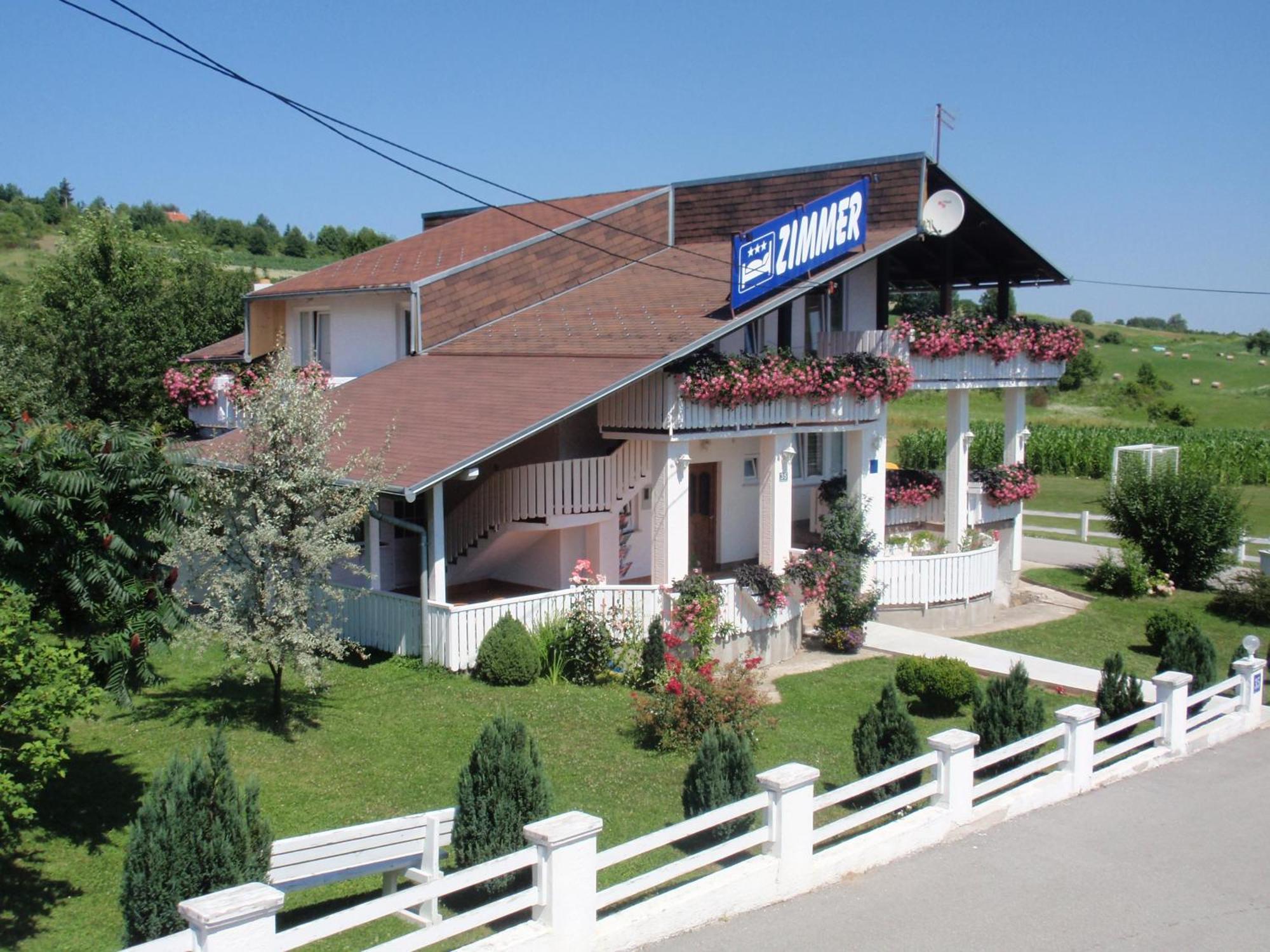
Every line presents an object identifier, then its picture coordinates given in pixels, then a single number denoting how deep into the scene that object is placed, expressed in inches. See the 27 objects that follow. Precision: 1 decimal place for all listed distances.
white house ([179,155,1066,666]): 701.3
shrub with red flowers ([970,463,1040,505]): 1007.0
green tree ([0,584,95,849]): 319.9
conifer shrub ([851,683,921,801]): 470.9
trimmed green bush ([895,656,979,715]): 651.5
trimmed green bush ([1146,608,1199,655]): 804.6
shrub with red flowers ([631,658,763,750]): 542.6
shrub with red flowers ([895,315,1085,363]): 888.9
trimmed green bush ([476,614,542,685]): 617.3
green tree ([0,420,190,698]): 361.1
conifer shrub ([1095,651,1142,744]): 573.9
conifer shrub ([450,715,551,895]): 377.1
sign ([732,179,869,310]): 729.0
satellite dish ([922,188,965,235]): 850.8
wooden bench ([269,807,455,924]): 350.0
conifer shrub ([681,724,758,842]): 410.6
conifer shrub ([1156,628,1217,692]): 645.3
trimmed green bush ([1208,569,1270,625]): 971.9
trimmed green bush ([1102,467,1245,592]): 1079.0
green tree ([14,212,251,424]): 1058.7
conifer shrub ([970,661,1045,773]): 517.7
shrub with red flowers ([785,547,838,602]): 769.6
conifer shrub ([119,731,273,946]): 315.3
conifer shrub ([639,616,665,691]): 652.1
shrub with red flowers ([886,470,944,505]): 971.9
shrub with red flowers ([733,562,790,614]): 733.9
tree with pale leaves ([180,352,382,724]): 497.4
